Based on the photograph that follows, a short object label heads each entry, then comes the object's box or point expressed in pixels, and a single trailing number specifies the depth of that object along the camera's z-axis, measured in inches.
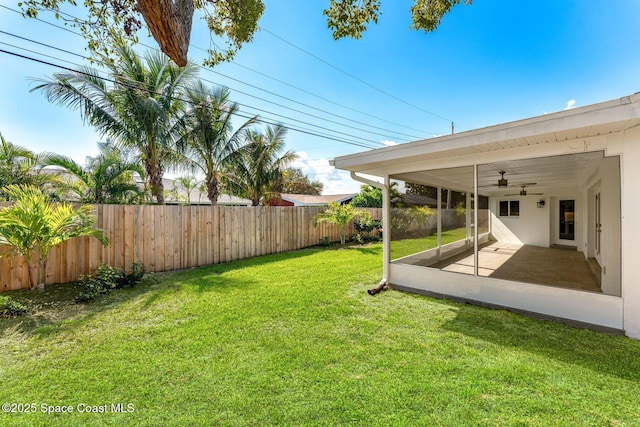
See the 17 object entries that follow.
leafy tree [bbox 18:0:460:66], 191.6
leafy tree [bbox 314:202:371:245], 431.5
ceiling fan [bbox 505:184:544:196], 298.2
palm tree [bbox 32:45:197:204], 277.0
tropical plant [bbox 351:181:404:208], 633.0
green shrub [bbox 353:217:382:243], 472.4
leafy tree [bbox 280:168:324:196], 1413.4
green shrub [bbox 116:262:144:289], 211.8
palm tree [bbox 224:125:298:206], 465.4
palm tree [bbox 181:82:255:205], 377.7
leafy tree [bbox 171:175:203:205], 653.9
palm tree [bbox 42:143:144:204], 260.9
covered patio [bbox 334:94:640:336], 128.8
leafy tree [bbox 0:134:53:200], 258.7
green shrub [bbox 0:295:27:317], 152.8
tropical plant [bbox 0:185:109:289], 163.6
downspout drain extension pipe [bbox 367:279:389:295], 197.7
